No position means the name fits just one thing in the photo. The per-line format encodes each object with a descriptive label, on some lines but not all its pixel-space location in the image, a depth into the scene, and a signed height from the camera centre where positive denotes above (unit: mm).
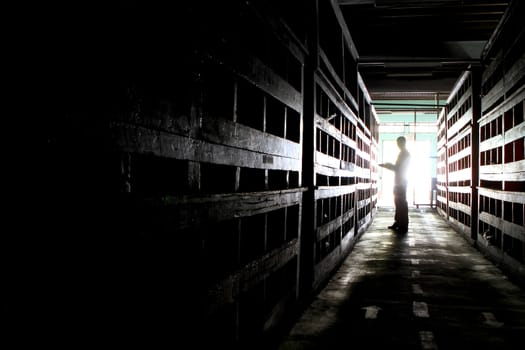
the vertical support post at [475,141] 9375 +896
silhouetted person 12195 -4
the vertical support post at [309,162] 4863 +238
